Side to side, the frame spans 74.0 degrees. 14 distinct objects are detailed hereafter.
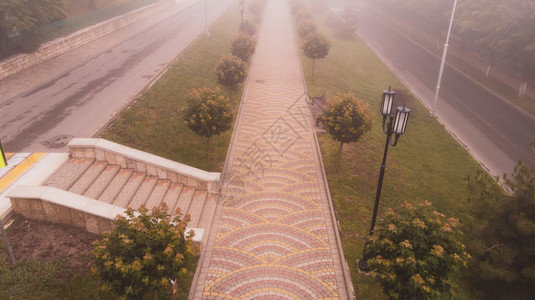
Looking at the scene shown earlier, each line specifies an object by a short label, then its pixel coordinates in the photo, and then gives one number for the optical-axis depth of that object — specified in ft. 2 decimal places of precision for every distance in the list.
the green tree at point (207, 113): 44.77
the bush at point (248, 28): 121.70
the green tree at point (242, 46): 88.38
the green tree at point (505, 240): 27.50
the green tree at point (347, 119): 46.98
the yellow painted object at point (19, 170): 35.94
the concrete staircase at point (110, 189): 31.73
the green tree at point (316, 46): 92.22
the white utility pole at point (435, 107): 74.54
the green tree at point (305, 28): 130.41
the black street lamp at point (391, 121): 29.63
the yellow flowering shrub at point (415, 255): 23.98
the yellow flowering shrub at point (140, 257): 21.74
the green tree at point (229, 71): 68.03
